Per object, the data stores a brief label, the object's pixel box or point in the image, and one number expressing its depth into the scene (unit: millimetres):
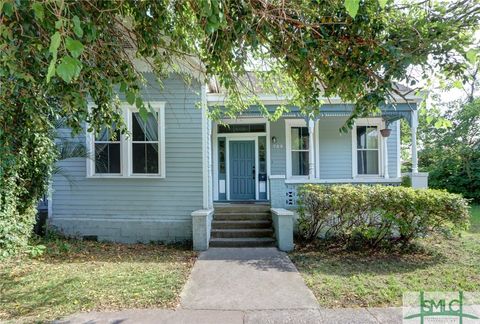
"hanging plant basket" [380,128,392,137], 9641
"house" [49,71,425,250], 8070
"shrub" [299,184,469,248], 6465
